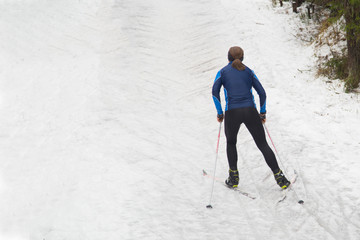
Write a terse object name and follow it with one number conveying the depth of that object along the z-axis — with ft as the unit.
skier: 38.27
